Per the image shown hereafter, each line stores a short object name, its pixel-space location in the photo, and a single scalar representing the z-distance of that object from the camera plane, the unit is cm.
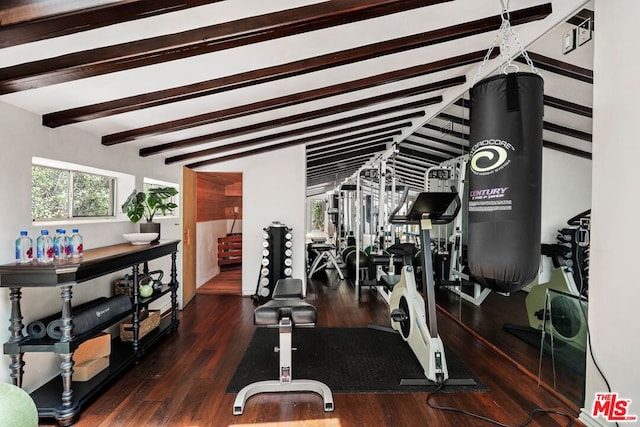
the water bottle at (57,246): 237
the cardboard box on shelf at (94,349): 265
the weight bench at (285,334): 250
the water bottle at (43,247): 228
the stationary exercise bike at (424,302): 268
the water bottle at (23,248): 221
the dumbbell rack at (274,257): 520
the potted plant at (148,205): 335
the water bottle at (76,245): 248
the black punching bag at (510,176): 171
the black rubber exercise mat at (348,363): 264
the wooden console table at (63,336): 210
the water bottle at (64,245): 239
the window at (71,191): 266
